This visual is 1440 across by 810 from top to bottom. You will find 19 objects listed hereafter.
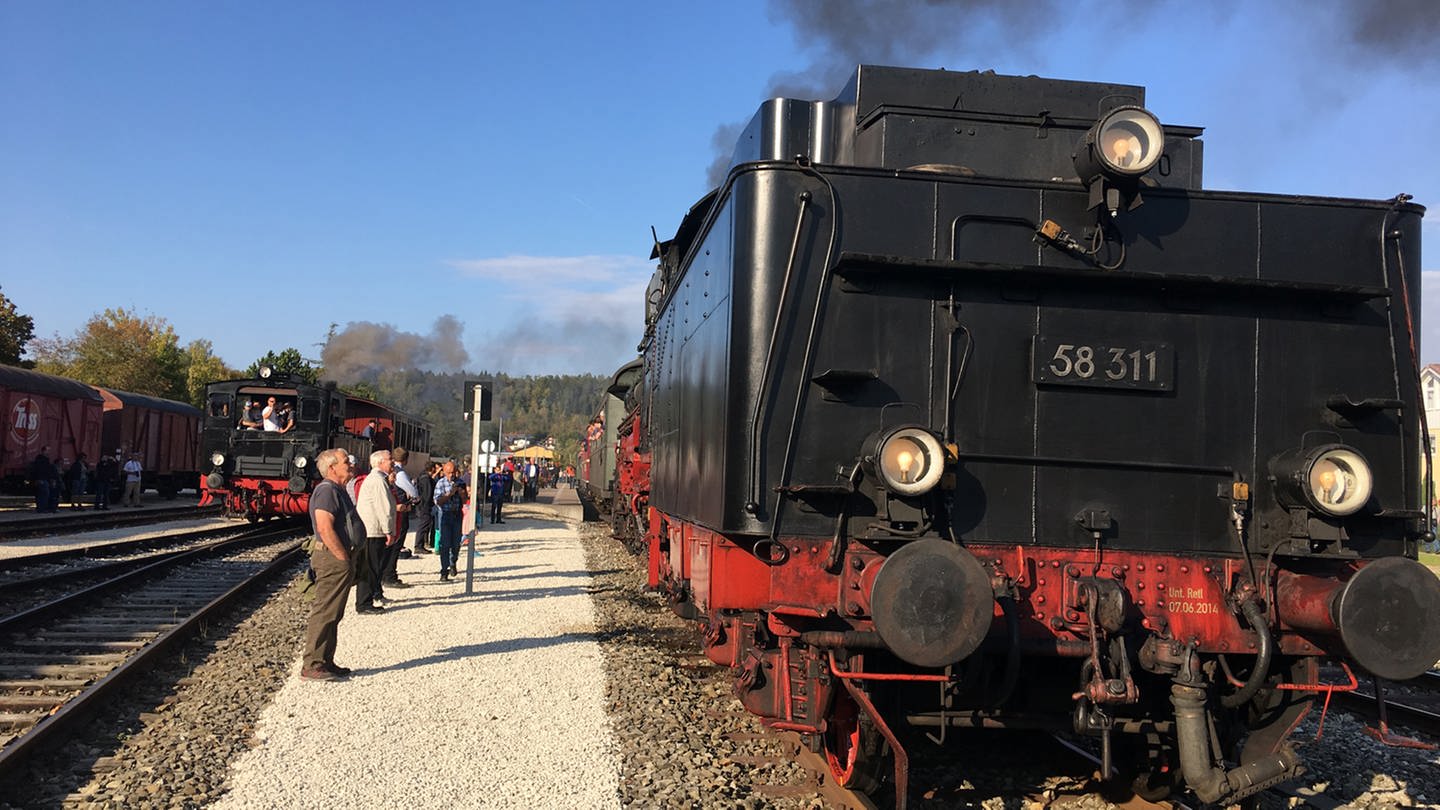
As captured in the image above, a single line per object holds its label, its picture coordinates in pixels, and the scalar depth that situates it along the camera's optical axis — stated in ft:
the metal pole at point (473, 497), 38.75
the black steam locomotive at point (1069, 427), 13.35
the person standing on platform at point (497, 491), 80.20
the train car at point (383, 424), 79.82
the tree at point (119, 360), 154.81
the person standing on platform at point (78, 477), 85.15
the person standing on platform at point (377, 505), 31.50
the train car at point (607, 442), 53.57
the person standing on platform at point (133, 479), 91.20
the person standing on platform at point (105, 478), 83.10
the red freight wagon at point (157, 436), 98.63
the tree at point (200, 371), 182.97
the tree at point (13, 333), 127.54
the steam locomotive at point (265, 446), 63.16
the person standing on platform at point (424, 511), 47.75
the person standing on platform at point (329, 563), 24.29
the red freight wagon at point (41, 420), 76.23
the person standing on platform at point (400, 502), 38.55
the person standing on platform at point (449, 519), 42.14
